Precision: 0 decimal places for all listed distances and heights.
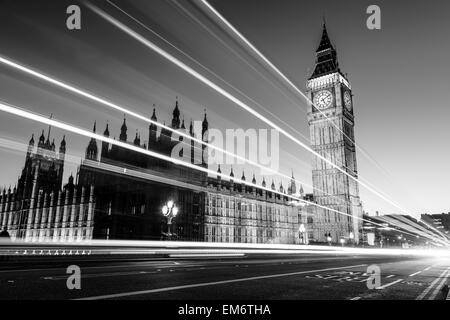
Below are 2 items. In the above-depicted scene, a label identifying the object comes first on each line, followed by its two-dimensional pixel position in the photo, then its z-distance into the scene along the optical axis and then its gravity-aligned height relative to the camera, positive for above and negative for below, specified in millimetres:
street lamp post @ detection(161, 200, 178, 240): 23495 +1558
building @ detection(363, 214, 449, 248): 105375 +1066
